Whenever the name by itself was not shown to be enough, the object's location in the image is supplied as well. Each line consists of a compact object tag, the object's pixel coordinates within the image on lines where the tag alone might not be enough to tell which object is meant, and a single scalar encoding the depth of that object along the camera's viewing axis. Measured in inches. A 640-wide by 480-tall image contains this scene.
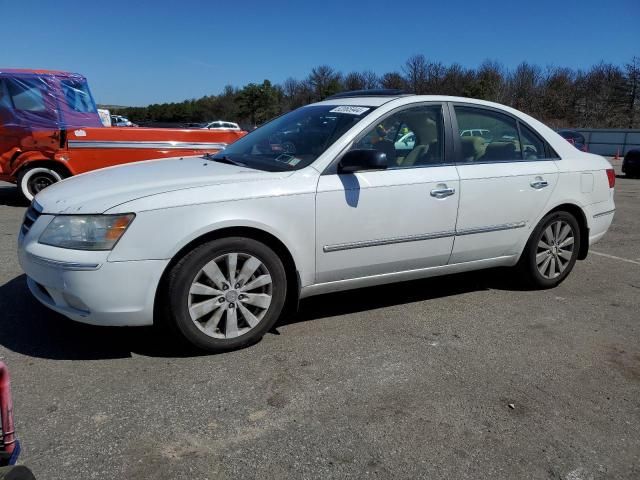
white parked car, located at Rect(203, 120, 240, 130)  1515.7
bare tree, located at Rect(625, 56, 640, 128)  1914.4
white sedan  122.6
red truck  353.7
